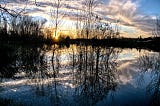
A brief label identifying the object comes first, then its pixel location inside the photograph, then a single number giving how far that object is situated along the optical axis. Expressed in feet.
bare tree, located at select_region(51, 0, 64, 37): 56.70
